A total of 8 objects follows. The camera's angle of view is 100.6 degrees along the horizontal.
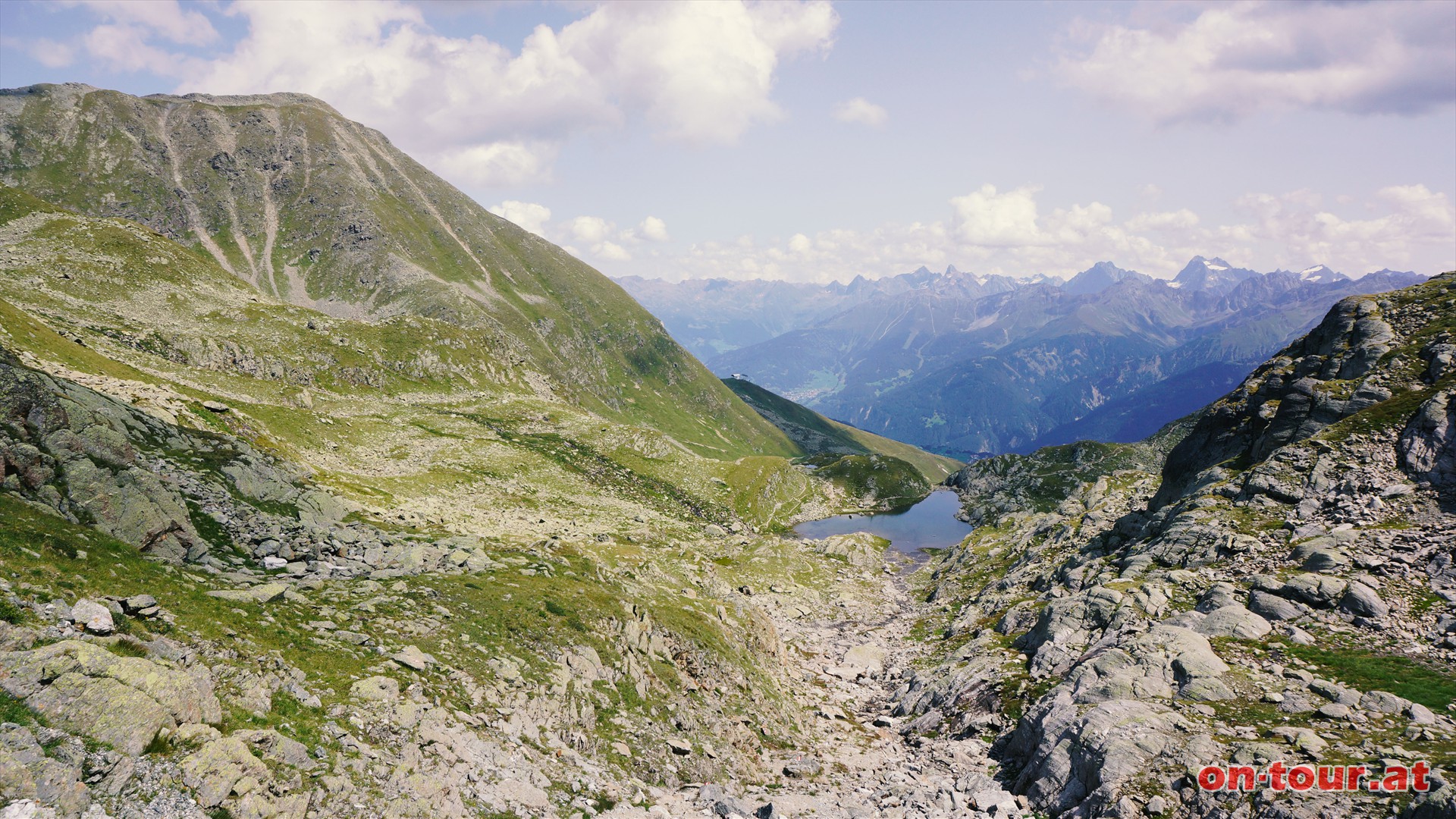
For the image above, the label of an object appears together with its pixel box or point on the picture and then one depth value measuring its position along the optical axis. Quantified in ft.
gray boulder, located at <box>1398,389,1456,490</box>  128.47
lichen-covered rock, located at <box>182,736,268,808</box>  47.42
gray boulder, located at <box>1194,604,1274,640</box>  113.24
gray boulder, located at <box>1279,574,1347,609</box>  114.52
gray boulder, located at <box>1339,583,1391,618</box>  108.99
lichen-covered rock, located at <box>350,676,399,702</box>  69.72
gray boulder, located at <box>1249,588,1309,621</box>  114.93
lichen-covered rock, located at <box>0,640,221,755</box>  44.16
